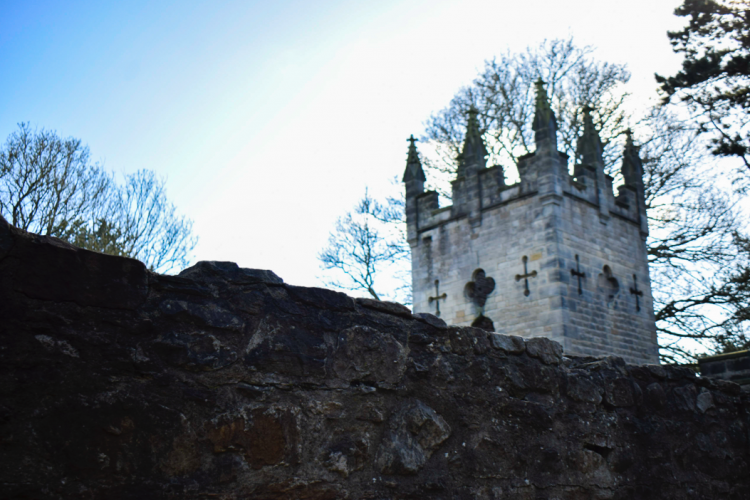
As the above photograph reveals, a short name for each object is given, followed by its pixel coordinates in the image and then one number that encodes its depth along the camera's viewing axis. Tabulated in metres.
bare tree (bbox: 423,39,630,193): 21.53
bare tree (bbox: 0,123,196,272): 18.05
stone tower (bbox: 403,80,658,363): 14.66
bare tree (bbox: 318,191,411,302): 22.73
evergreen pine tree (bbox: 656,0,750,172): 13.28
